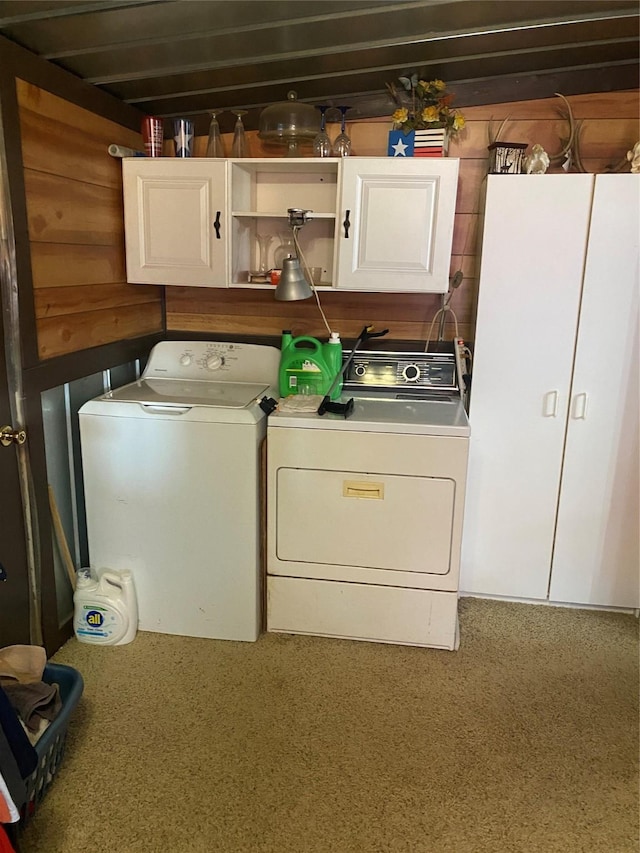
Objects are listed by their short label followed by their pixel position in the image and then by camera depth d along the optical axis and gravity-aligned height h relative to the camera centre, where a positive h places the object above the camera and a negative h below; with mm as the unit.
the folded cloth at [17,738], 1536 -1102
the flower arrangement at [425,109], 2568 +659
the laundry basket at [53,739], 1687 -1249
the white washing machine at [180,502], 2371 -845
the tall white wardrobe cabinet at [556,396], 2451 -452
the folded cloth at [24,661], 1871 -1114
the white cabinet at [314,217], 2516 +225
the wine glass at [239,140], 2744 +554
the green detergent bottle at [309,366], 2693 -373
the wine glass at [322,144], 2658 +525
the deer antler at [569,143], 2627 +546
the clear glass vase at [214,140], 2758 +552
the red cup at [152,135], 2697 +556
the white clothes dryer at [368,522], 2342 -893
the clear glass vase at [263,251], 2967 +102
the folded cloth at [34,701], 1744 -1155
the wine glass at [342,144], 2672 +530
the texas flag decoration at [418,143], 2562 +521
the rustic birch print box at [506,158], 2514 +463
